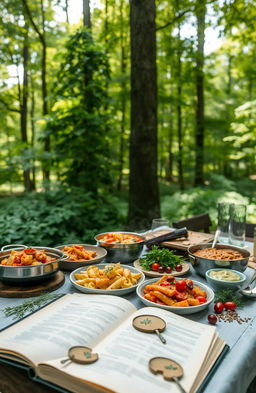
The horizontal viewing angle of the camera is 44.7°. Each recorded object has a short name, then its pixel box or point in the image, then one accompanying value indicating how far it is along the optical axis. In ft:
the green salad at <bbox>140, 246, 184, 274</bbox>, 6.04
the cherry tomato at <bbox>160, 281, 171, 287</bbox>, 5.02
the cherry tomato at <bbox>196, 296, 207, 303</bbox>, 4.63
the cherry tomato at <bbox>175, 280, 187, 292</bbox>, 4.86
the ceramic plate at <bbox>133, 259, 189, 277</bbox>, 5.81
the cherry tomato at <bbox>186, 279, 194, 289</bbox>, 4.91
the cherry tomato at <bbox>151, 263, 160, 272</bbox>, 6.01
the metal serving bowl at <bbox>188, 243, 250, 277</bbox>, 5.72
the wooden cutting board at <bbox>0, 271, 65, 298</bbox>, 5.08
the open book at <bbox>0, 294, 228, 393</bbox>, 2.88
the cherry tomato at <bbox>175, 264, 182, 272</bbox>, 6.04
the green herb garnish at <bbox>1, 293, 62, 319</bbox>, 4.46
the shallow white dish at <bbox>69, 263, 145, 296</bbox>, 4.93
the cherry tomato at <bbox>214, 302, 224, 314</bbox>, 4.62
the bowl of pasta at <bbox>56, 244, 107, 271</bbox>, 6.16
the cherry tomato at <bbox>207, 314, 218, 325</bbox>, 4.27
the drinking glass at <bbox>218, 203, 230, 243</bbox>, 7.70
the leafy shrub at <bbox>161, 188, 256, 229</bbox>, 24.43
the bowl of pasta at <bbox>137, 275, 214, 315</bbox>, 4.43
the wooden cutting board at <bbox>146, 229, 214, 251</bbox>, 6.84
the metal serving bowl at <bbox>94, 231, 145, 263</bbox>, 6.59
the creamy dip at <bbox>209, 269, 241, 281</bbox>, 5.35
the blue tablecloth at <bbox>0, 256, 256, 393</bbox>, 3.24
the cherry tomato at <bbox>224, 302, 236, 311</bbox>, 4.73
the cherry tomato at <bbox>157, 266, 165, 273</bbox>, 5.97
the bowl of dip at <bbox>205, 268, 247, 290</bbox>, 5.16
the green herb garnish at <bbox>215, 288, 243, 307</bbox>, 4.96
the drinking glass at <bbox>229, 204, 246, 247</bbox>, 7.29
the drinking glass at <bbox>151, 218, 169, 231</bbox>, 8.15
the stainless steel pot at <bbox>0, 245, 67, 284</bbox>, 5.03
